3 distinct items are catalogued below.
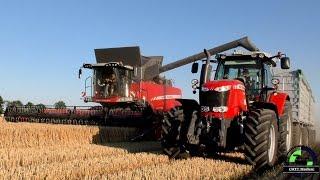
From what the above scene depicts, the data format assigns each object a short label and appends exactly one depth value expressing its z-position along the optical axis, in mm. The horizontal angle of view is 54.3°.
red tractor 5305
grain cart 8055
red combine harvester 10621
